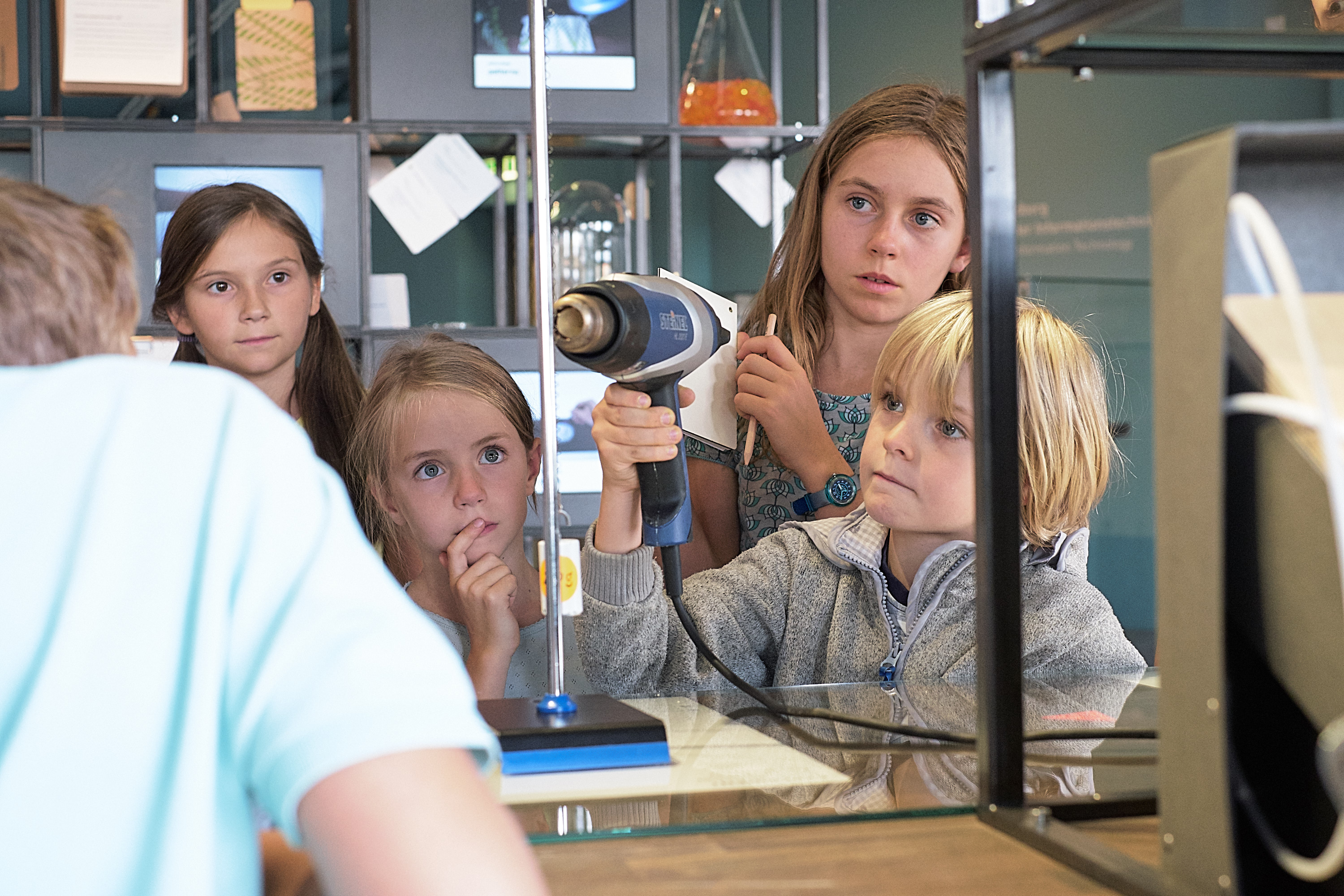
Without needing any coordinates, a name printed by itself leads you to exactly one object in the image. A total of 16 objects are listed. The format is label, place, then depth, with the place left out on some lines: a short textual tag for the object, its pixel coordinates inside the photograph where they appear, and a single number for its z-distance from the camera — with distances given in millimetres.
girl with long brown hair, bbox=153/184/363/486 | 1897
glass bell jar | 2877
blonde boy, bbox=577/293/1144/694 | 1054
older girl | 1397
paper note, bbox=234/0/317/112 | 2748
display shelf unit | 2646
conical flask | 2906
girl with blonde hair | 1386
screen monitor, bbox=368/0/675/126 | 2797
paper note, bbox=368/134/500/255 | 2875
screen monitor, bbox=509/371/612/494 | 2916
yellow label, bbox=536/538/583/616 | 718
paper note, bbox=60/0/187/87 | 2570
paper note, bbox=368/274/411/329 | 2822
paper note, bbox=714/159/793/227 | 3127
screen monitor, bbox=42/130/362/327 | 2643
